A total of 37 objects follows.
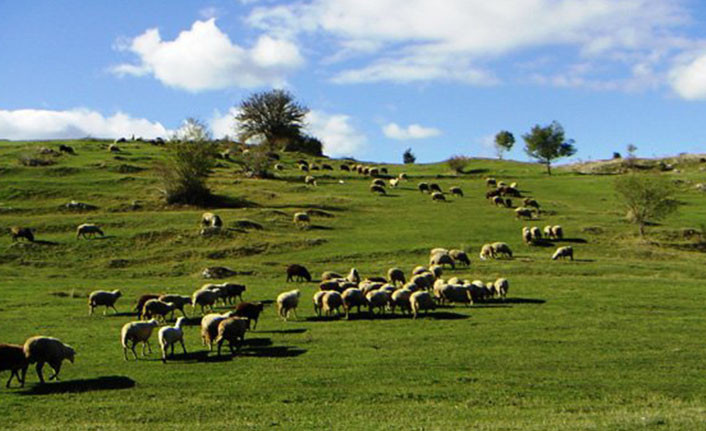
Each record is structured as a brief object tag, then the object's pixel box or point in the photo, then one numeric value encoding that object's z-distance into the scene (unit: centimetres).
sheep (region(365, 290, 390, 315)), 2984
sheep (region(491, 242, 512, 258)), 4831
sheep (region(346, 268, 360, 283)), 3722
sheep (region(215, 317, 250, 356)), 2236
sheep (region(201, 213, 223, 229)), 5532
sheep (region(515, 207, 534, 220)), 6375
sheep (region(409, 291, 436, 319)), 2927
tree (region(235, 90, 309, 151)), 12862
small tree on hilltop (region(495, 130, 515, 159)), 16225
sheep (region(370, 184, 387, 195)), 7881
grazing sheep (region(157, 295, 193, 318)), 2992
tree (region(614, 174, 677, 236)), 5641
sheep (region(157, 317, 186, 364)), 2169
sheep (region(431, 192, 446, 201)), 7412
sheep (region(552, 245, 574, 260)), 4744
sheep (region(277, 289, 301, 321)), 2888
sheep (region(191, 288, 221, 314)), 3084
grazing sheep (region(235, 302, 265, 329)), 2705
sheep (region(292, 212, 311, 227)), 5972
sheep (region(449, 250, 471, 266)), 4550
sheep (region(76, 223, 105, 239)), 5278
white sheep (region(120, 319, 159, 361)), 2191
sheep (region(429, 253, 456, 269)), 4428
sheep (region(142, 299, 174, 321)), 2783
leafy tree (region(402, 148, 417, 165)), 17338
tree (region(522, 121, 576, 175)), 11419
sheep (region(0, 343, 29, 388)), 1845
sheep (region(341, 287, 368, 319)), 2947
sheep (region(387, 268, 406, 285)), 3757
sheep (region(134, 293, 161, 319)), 2958
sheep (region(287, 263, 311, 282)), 4062
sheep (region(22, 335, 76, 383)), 1889
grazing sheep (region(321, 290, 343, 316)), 2916
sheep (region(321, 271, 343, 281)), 3908
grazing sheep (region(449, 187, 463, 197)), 7988
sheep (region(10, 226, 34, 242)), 5078
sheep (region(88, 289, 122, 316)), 3056
